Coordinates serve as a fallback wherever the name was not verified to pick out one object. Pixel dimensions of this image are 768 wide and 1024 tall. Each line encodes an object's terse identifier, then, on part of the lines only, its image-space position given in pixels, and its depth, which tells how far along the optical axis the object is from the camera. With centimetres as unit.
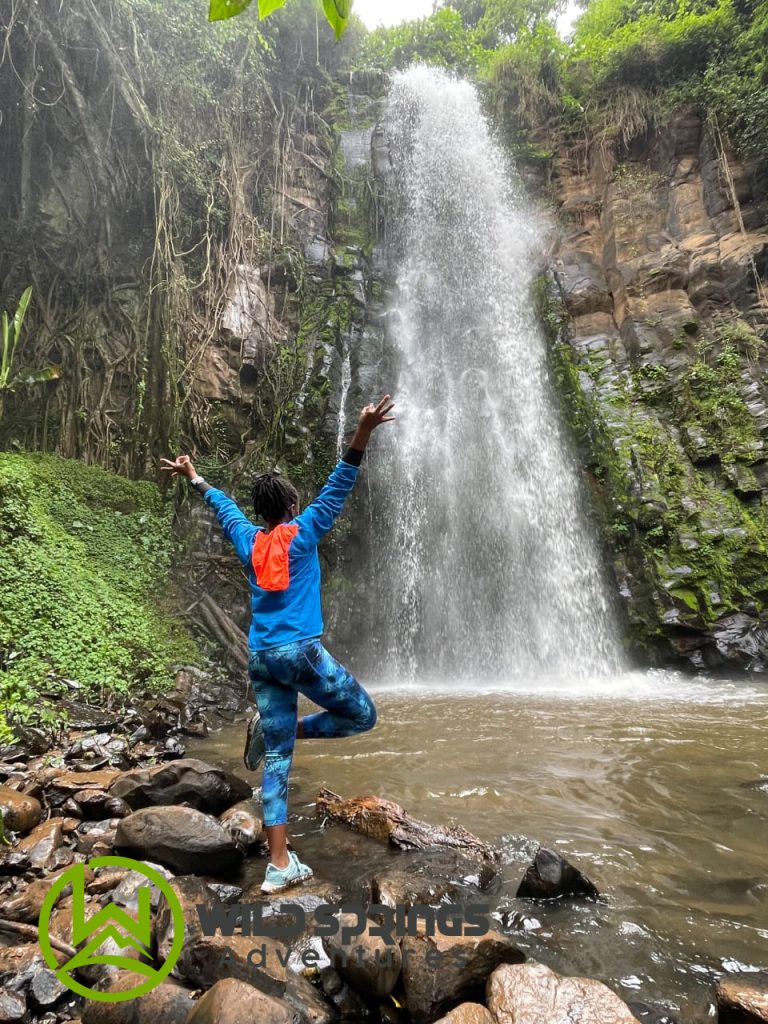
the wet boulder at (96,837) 240
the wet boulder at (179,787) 287
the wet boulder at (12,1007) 144
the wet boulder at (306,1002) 143
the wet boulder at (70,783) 295
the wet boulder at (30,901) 192
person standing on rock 235
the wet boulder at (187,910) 166
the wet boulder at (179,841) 222
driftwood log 242
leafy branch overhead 94
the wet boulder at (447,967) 146
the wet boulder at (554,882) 203
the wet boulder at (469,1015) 136
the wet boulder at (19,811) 255
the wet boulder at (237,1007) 128
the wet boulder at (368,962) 151
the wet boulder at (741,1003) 133
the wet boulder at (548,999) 136
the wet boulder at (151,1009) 137
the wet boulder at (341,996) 151
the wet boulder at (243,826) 254
